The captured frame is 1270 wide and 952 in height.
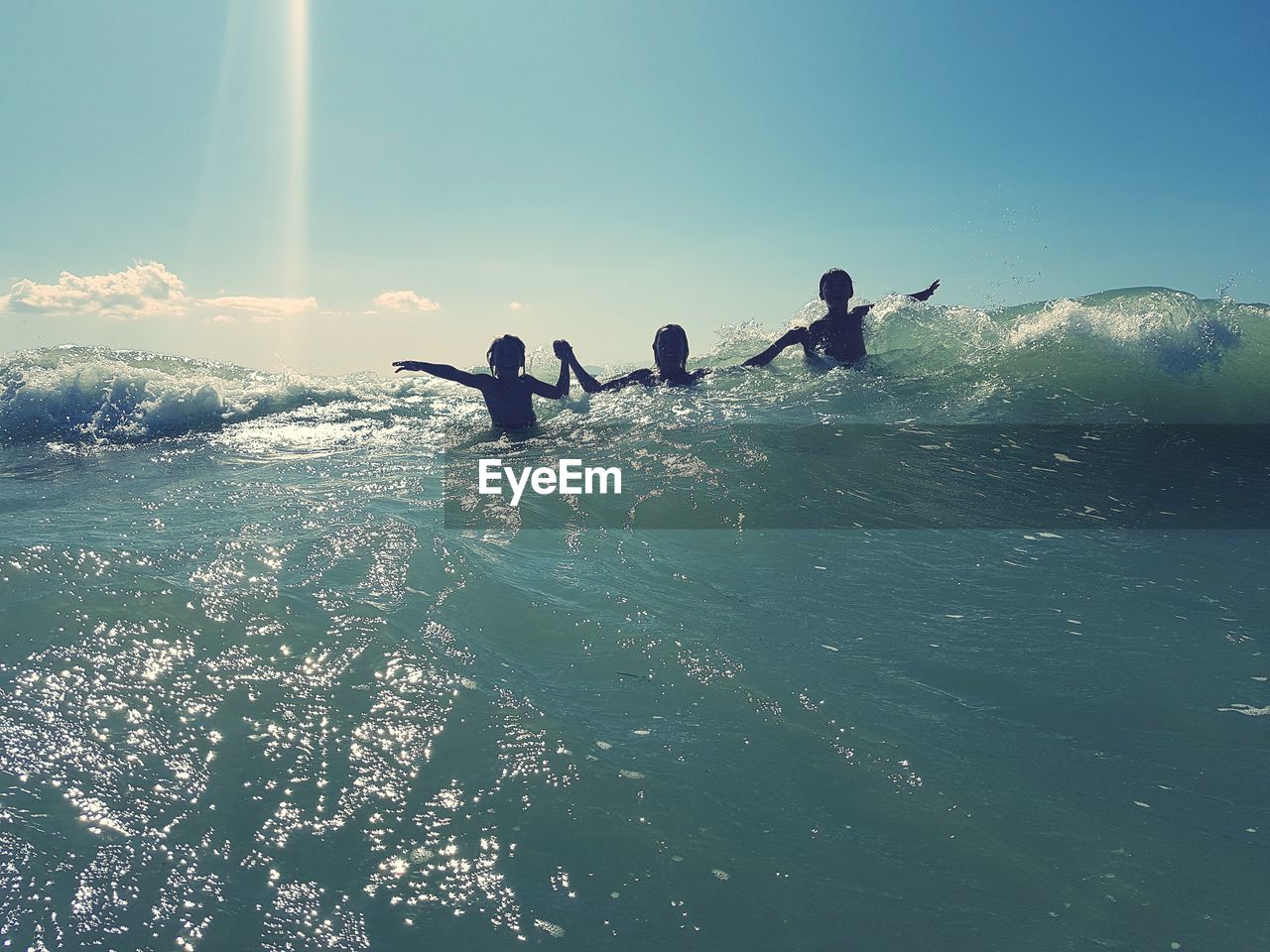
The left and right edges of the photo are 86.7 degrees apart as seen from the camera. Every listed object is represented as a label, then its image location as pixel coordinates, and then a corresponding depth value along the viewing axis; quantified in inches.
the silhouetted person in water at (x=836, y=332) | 432.1
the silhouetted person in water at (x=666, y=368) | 447.2
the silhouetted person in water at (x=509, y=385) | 394.0
